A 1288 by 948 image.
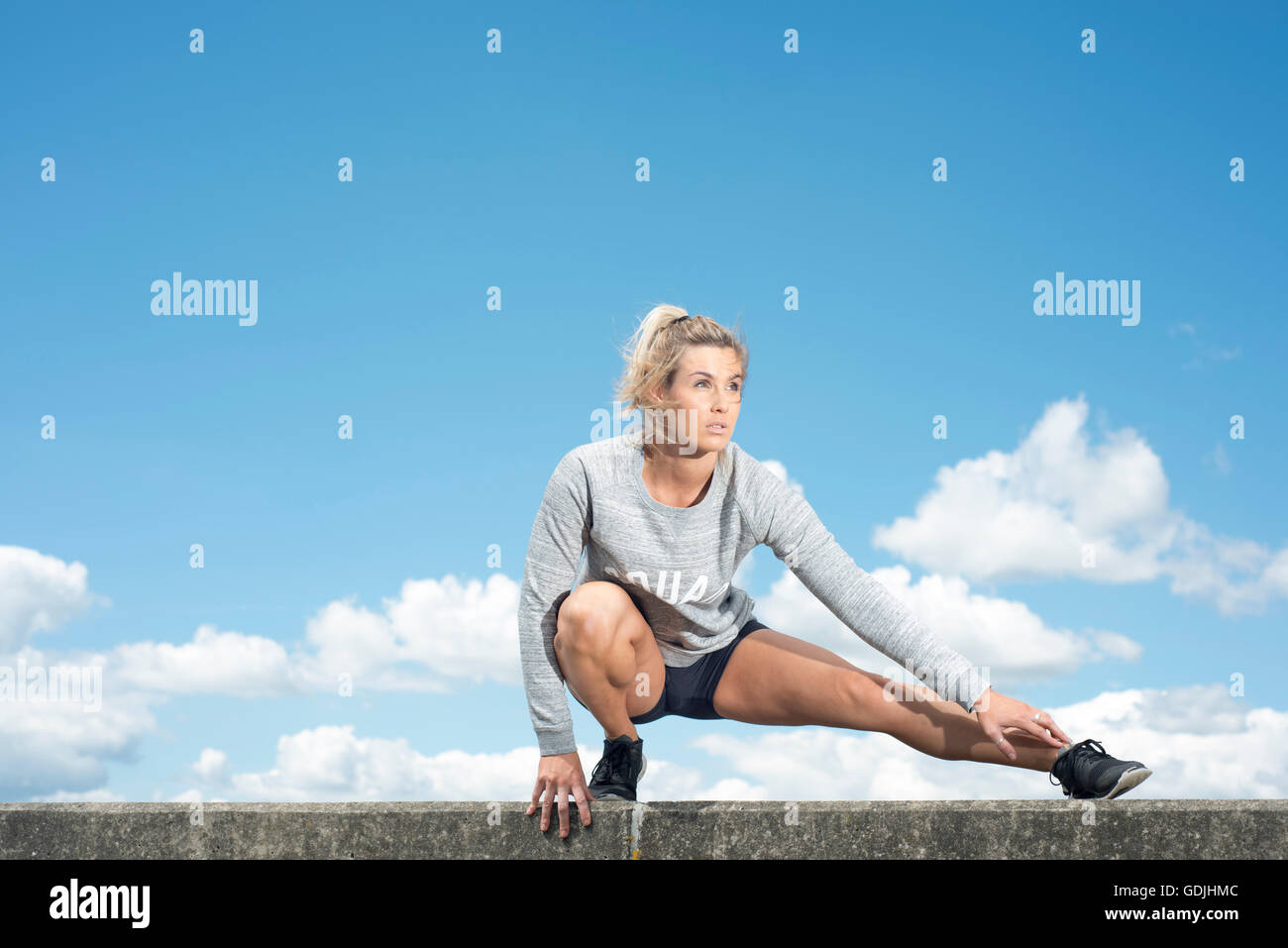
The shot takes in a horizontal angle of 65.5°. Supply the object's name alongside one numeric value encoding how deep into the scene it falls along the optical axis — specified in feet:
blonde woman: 10.52
